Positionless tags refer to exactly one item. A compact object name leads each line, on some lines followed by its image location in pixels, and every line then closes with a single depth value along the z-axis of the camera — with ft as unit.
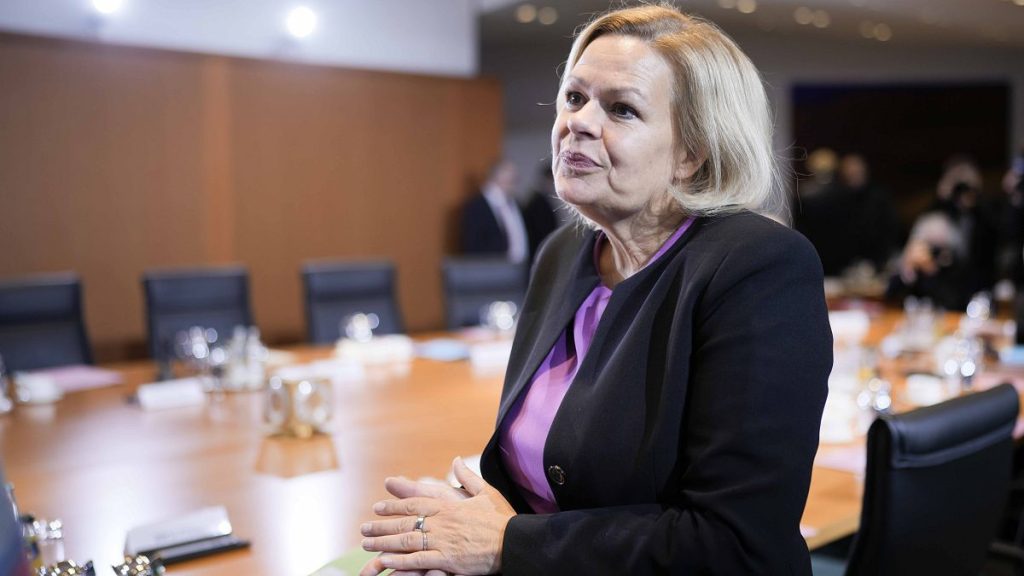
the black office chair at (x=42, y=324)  12.42
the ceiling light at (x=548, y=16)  27.07
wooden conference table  5.73
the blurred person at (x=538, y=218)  28.50
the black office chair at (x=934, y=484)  5.01
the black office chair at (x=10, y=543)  2.99
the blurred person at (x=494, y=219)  24.98
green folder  4.98
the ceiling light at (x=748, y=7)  26.55
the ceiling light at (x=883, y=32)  31.65
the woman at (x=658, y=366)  4.20
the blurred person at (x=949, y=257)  15.56
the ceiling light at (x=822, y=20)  29.25
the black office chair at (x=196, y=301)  13.85
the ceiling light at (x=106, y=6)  19.31
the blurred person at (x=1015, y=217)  15.75
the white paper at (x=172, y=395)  9.46
